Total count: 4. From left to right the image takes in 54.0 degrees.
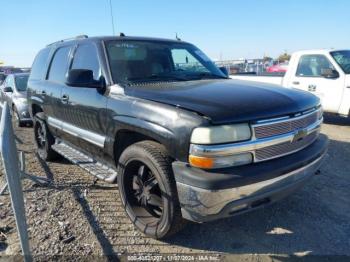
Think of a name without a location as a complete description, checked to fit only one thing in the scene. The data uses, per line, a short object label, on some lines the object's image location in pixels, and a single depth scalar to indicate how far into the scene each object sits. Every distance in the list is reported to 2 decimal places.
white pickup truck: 8.25
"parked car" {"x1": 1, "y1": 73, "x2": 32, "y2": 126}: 9.64
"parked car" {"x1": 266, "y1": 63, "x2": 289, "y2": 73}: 20.45
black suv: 2.69
